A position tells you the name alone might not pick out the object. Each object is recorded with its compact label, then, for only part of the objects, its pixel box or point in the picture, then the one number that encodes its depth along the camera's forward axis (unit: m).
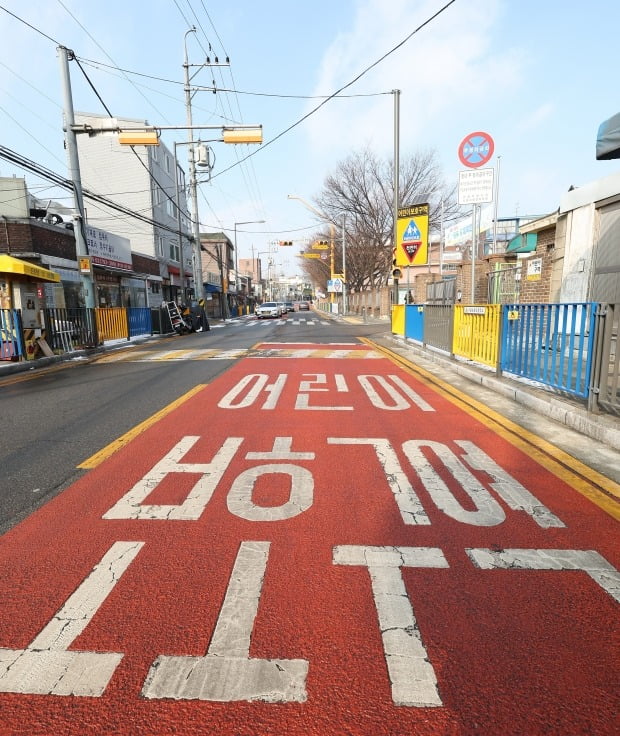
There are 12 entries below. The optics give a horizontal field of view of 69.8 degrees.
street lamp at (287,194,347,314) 38.78
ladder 22.25
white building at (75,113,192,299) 31.27
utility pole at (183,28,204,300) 27.66
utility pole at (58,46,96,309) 13.34
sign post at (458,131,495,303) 9.27
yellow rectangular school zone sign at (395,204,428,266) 15.52
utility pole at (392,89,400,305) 16.56
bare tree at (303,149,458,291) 35.72
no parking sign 9.27
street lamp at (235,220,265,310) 69.93
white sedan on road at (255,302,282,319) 43.03
